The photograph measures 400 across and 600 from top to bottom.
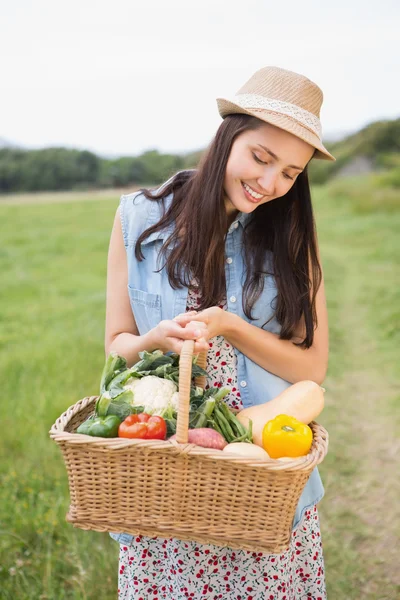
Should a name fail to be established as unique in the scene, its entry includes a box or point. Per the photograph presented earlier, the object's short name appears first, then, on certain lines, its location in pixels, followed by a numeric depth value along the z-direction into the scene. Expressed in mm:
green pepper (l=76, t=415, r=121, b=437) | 1609
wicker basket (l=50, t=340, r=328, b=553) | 1524
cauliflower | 1736
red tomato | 1573
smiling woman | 1947
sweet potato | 1614
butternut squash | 1799
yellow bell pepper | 1630
